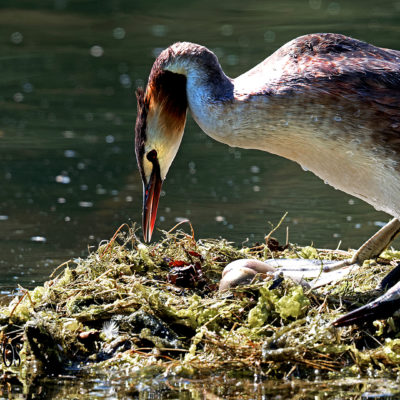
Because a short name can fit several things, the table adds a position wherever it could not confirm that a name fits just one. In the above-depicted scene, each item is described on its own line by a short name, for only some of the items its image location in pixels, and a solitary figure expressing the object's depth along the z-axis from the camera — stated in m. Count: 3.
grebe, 11.78
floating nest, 10.39
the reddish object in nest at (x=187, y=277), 12.45
